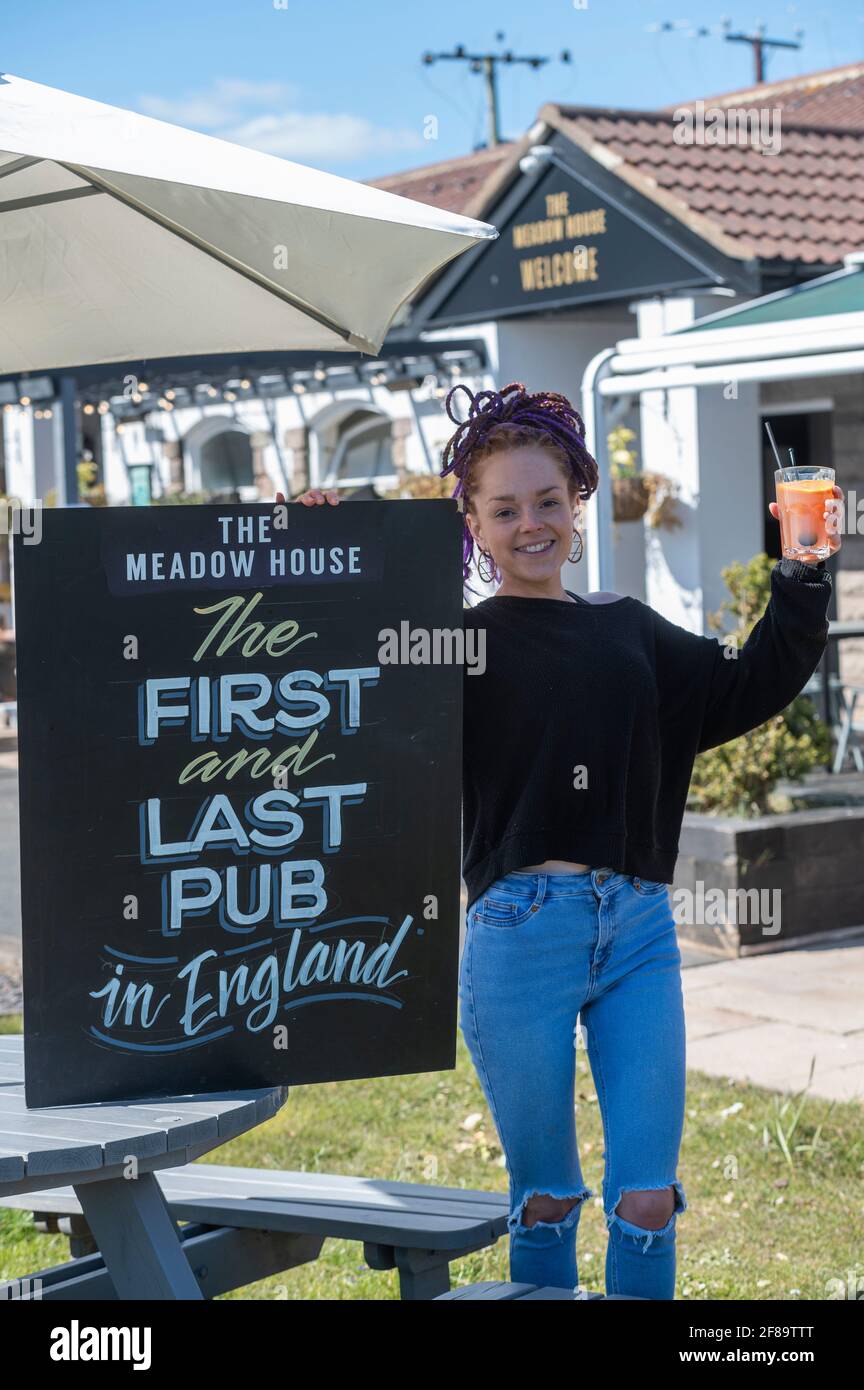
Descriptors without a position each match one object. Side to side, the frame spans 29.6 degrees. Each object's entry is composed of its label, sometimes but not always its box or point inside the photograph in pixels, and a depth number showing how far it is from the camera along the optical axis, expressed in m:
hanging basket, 12.05
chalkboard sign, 2.58
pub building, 12.09
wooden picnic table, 2.42
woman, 2.68
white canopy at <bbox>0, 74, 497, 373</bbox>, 3.05
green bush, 7.27
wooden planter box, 6.89
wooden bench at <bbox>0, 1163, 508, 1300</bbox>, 3.15
